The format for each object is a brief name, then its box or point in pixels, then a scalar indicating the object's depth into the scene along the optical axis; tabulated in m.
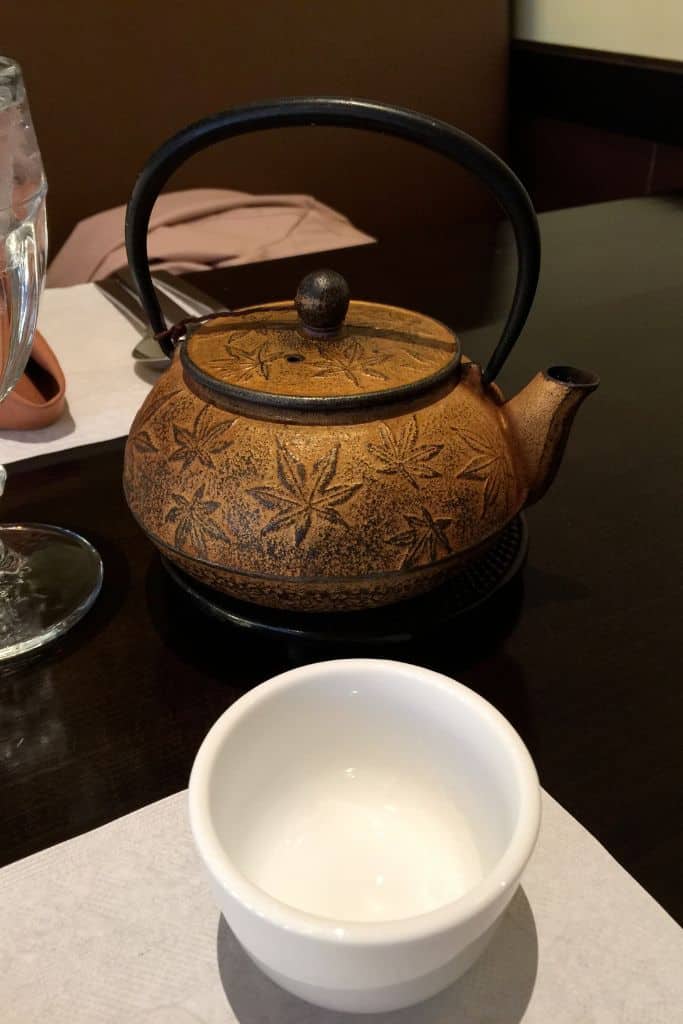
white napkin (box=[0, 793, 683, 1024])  0.29
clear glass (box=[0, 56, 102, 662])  0.44
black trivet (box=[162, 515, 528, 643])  0.44
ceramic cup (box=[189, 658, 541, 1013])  0.26
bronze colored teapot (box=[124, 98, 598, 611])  0.41
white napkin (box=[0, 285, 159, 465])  0.67
